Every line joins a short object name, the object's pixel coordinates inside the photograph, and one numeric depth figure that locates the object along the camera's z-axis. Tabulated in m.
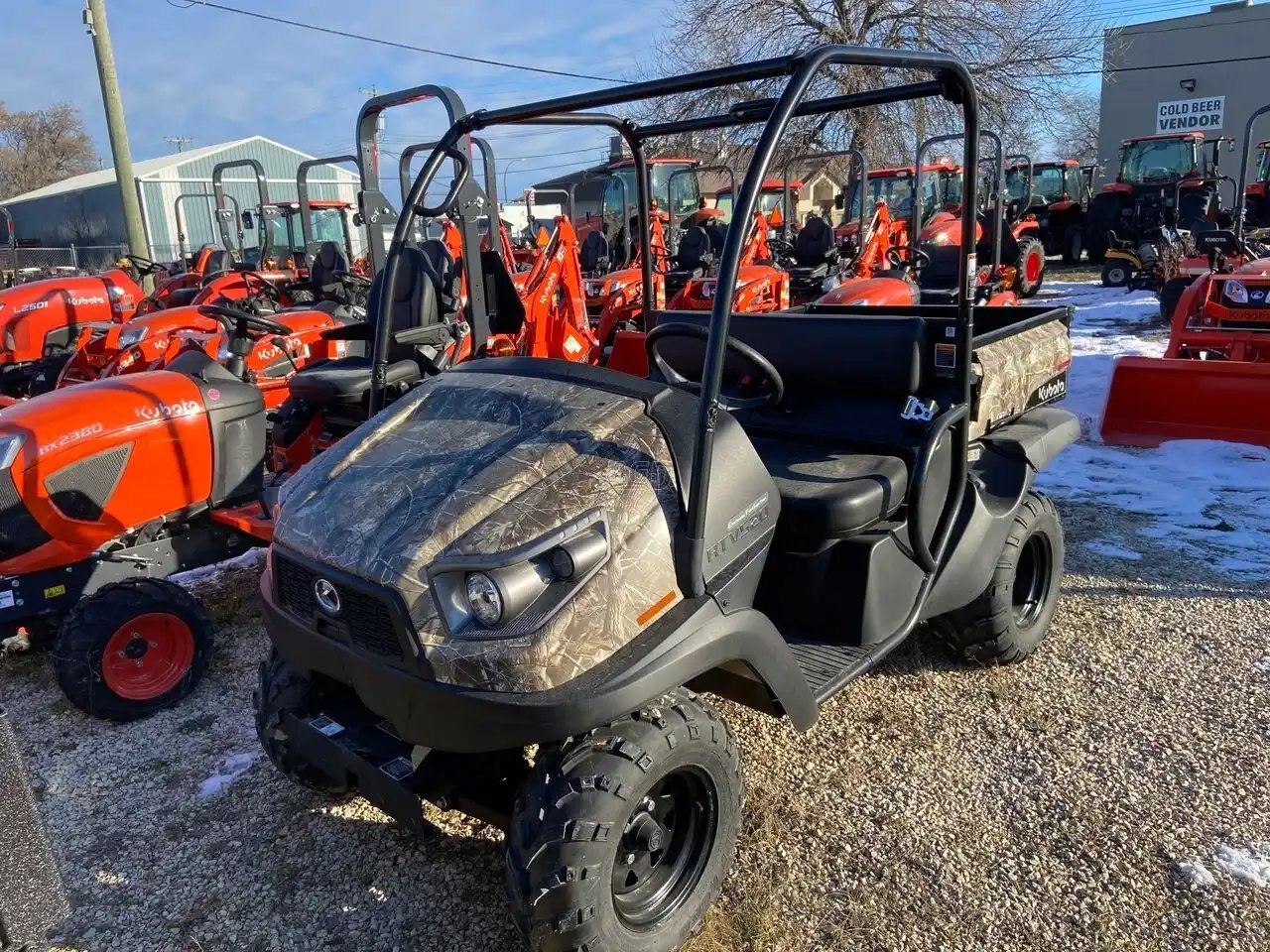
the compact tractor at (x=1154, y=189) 16.67
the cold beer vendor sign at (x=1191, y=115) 32.41
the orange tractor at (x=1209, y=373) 5.92
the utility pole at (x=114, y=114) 13.98
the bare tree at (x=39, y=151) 53.97
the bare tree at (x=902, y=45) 20.73
